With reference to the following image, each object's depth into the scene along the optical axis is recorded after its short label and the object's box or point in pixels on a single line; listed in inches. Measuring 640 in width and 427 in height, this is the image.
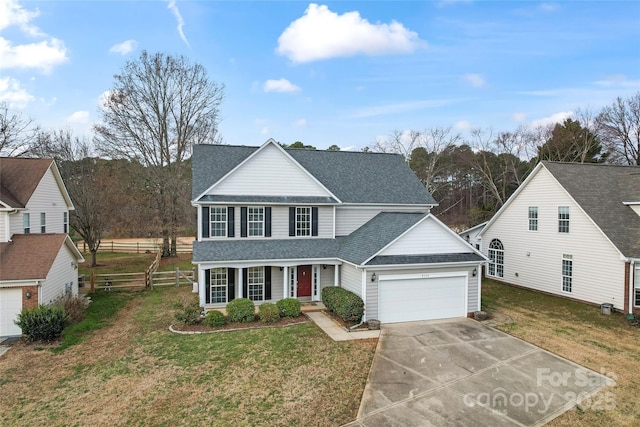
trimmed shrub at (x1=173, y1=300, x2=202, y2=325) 545.2
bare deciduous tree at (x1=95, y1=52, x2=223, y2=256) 1198.3
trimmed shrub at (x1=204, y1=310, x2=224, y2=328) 533.6
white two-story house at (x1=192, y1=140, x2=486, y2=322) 574.9
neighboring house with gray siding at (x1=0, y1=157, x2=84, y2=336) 509.0
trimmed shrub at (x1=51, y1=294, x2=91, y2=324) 561.0
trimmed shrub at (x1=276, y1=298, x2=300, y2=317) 575.2
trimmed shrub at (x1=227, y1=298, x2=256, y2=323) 551.5
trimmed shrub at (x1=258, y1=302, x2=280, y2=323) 554.3
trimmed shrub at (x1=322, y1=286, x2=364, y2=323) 542.3
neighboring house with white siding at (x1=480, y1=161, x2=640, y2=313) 636.7
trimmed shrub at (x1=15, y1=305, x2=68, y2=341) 479.5
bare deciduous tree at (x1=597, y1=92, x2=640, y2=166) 1478.8
